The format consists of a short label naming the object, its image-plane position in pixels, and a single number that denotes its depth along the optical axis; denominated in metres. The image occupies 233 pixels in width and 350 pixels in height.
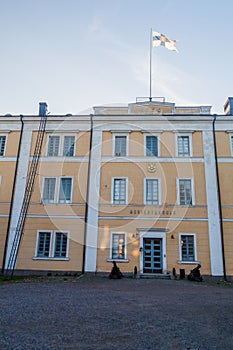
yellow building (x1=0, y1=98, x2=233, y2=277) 19.22
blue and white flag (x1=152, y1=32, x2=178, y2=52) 23.01
